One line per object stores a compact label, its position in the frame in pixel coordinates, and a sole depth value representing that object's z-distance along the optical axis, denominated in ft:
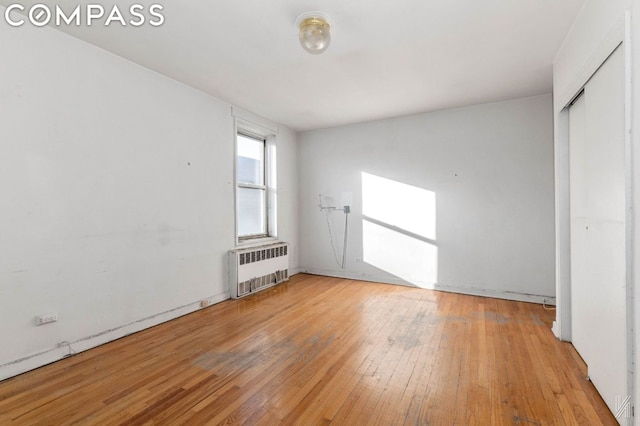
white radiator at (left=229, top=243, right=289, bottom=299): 13.32
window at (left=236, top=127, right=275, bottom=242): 14.99
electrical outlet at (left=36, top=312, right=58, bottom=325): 7.52
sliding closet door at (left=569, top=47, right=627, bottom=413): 5.35
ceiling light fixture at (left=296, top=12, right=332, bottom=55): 7.26
